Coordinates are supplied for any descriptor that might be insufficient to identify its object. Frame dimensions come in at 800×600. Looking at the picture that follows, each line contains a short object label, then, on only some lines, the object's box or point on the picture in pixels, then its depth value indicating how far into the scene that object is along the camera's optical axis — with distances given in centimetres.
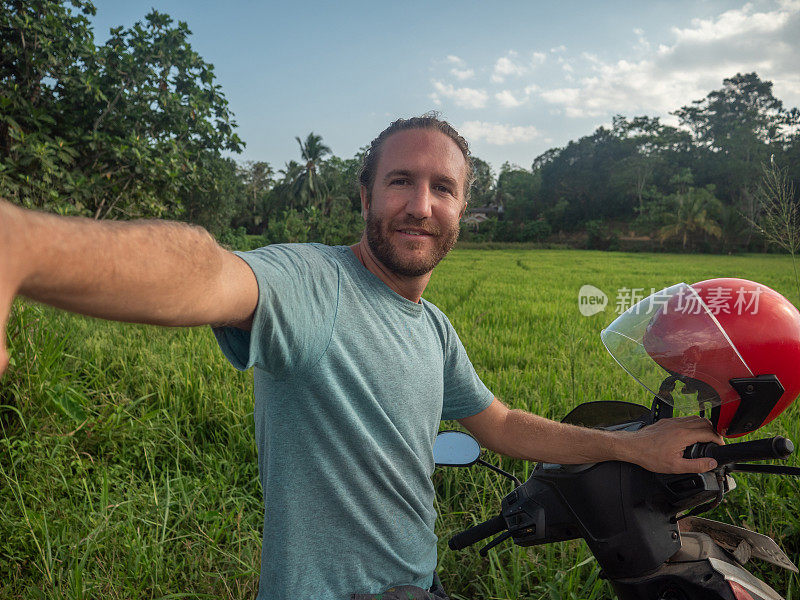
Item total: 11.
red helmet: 87
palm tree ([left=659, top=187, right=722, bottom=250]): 2996
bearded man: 65
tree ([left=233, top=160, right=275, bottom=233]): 4269
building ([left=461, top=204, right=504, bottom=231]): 5905
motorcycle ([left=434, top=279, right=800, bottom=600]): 87
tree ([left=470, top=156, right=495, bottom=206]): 5200
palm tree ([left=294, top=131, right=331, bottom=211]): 3906
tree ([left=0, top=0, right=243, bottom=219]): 490
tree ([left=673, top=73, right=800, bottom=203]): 3281
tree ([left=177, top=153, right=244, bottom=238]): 2222
